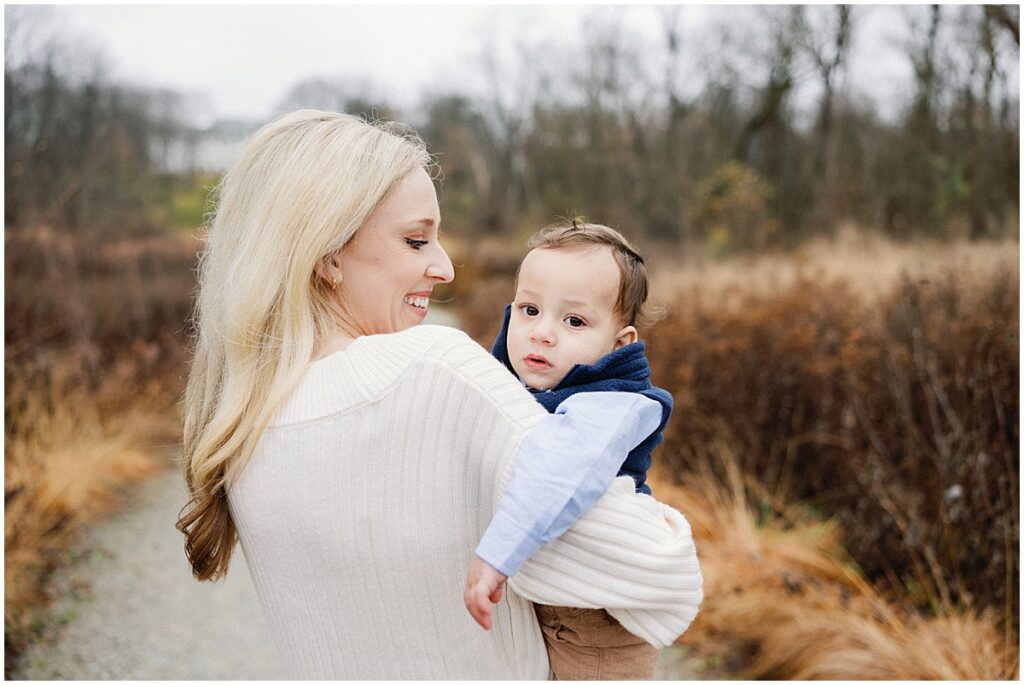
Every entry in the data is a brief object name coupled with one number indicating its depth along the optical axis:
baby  1.55
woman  1.39
